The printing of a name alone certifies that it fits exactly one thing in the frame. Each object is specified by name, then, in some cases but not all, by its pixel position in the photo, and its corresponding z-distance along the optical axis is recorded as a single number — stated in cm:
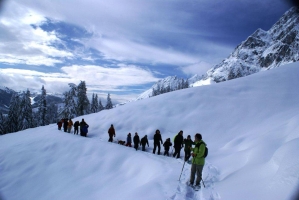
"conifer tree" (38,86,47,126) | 5028
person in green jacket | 742
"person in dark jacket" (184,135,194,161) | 1199
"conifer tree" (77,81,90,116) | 4844
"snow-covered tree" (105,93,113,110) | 7241
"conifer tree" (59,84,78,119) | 4481
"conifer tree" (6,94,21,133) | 4278
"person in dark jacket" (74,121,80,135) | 1967
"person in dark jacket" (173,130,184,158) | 1300
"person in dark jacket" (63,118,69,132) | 2142
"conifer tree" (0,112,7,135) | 4159
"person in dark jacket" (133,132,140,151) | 1560
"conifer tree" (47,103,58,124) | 8221
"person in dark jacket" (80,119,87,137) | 1913
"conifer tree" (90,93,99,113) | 6783
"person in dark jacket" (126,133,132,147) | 1662
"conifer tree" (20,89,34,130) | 4377
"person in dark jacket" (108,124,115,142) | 1773
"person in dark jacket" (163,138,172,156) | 1425
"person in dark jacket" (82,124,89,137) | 1916
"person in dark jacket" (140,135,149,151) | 1579
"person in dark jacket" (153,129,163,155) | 1462
